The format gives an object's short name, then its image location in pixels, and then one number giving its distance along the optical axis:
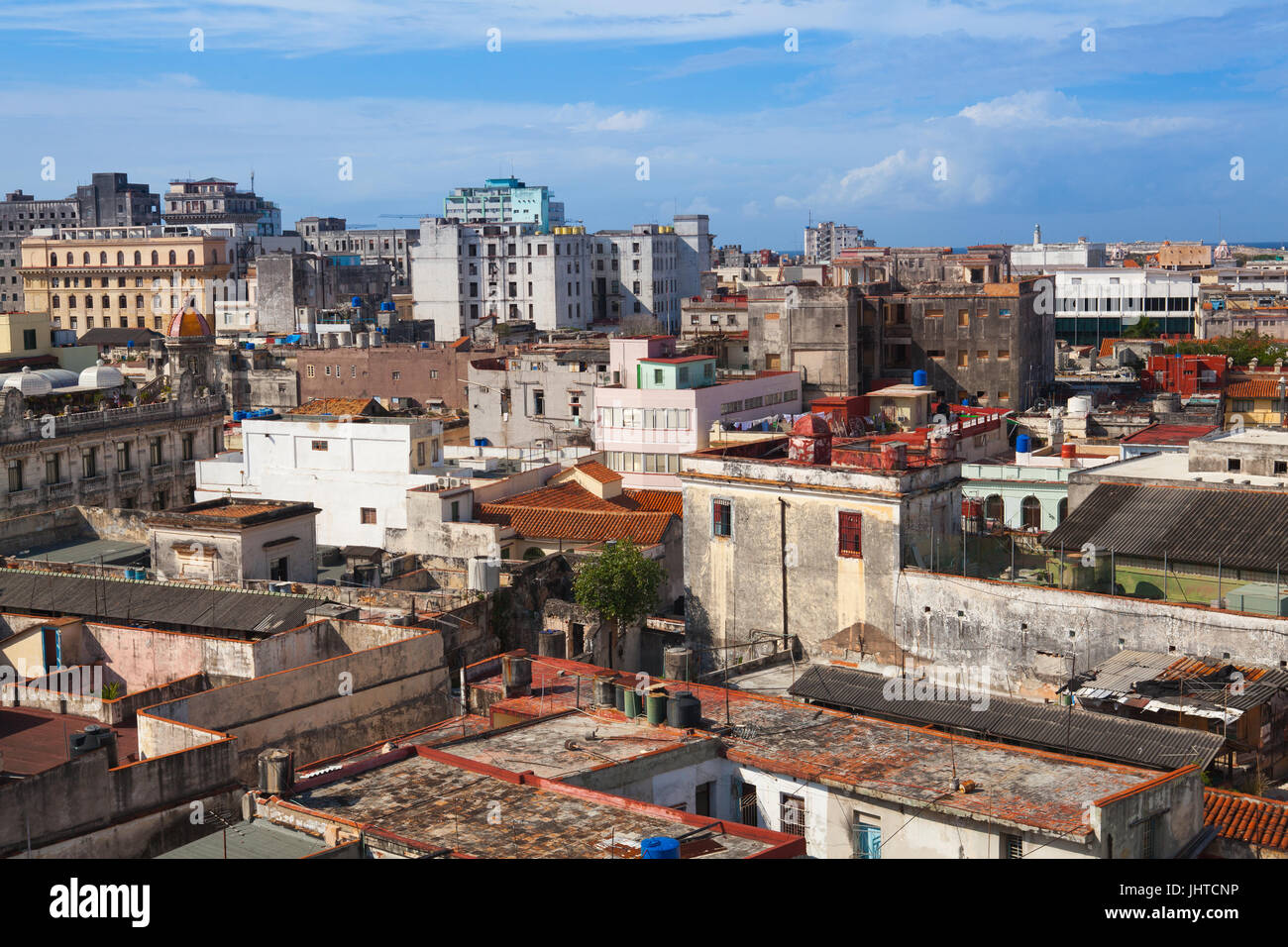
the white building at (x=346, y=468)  61.84
